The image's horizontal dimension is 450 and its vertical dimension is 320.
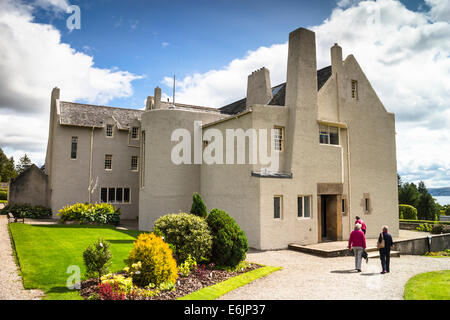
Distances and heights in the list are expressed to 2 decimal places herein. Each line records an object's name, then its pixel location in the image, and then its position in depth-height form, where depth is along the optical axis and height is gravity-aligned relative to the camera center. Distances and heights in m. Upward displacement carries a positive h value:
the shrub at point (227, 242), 12.53 -2.16
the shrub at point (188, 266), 11.38 -2.91
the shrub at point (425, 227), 28.97 -3.57
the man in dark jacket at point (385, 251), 12.39 -2.46
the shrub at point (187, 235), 12.23 -1.84
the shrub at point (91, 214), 26.53 -2.14
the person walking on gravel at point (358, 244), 12.55 -2.23
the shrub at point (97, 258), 9.70 -2.16
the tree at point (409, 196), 54.47 -1.14
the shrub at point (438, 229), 27.86 -3.55
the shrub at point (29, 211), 29.44 -2.10
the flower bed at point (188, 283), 9.26 -3.22
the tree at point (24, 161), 105.19 +9.41
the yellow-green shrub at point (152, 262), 9.98 -2.39
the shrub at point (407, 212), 37.47 -2.73
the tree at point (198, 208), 14.56 -0.88
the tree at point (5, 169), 73.12 +5.04
